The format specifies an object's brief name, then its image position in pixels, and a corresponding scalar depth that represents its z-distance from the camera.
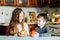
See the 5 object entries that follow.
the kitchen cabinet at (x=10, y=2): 3.32
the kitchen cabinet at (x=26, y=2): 3.38
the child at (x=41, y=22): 1.34
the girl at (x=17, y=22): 1.30
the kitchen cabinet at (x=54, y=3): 3.00
